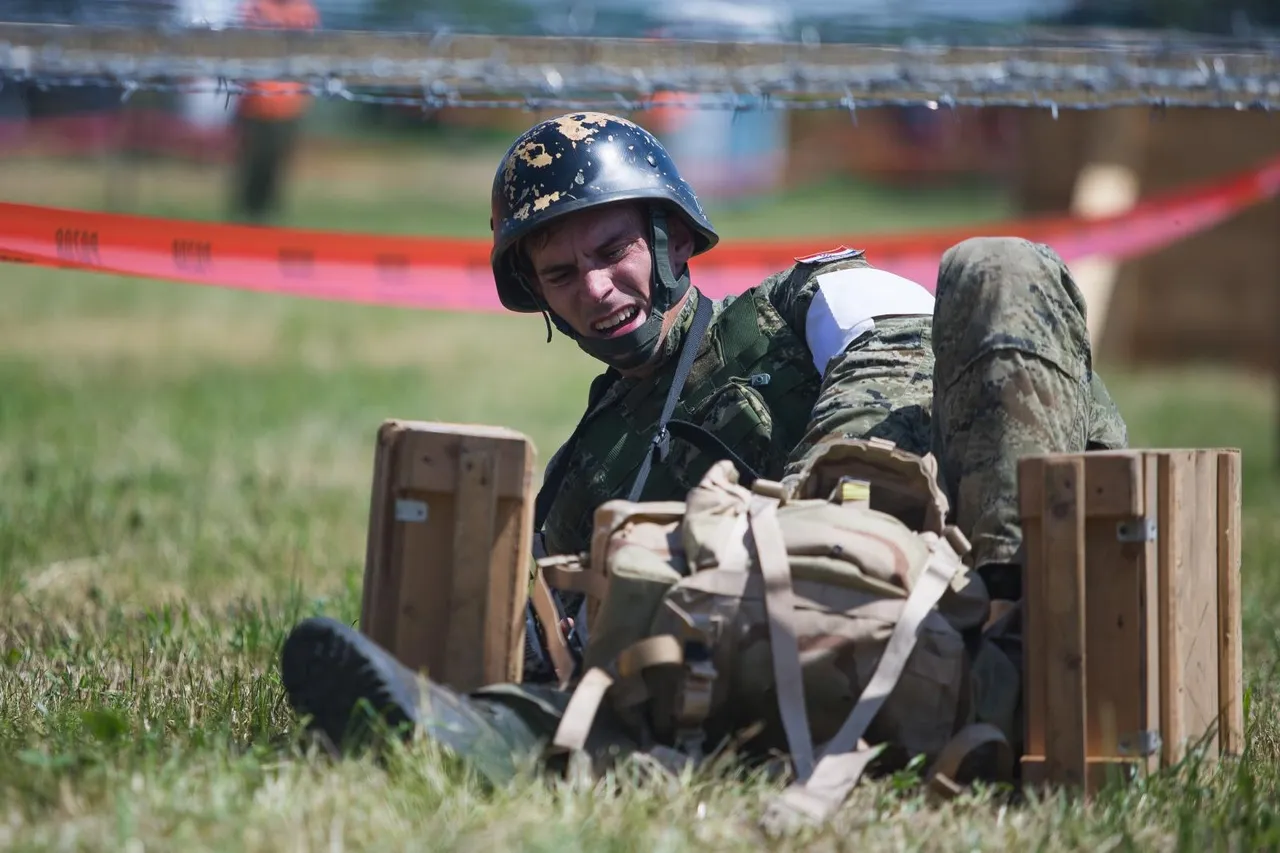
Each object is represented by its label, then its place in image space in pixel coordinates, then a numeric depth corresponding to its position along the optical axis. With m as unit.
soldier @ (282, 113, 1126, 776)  6.86
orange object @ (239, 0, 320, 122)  10.19
